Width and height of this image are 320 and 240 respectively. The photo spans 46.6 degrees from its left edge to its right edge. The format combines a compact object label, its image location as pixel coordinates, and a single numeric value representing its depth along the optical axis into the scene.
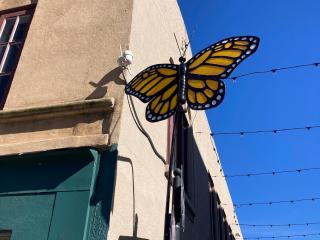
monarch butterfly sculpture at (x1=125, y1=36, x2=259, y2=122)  3.81
